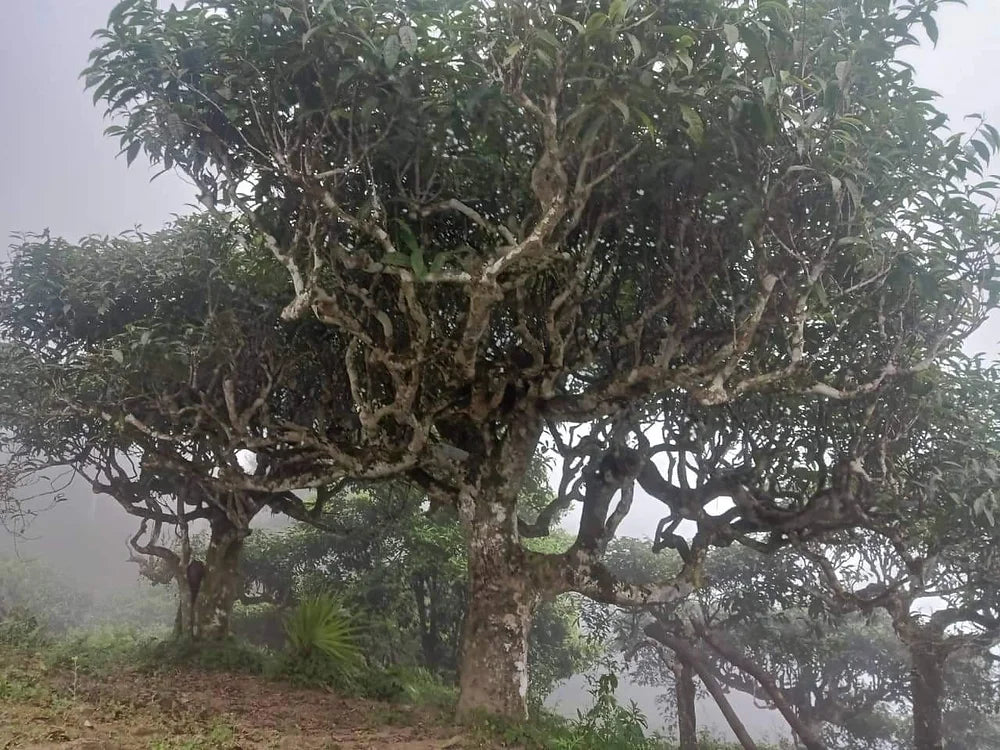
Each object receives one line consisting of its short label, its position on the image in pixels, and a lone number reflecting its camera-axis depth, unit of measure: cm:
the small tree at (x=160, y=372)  712
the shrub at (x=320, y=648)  768
